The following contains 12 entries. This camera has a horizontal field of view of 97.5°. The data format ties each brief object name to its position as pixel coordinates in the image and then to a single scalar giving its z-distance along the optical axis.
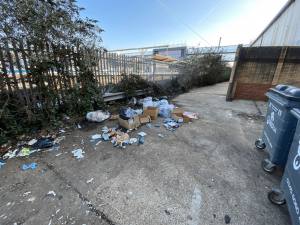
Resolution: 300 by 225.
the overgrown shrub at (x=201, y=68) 10.87
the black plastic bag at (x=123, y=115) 3.62
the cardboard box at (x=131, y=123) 3.47
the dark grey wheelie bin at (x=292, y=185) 1.24
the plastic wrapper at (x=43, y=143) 2.67
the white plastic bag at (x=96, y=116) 3.96
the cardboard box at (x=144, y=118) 3.89
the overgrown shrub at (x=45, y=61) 2.80
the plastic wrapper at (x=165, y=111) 4.54
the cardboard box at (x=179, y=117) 4.13
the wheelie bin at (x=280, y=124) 1.72
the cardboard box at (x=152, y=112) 4.21
